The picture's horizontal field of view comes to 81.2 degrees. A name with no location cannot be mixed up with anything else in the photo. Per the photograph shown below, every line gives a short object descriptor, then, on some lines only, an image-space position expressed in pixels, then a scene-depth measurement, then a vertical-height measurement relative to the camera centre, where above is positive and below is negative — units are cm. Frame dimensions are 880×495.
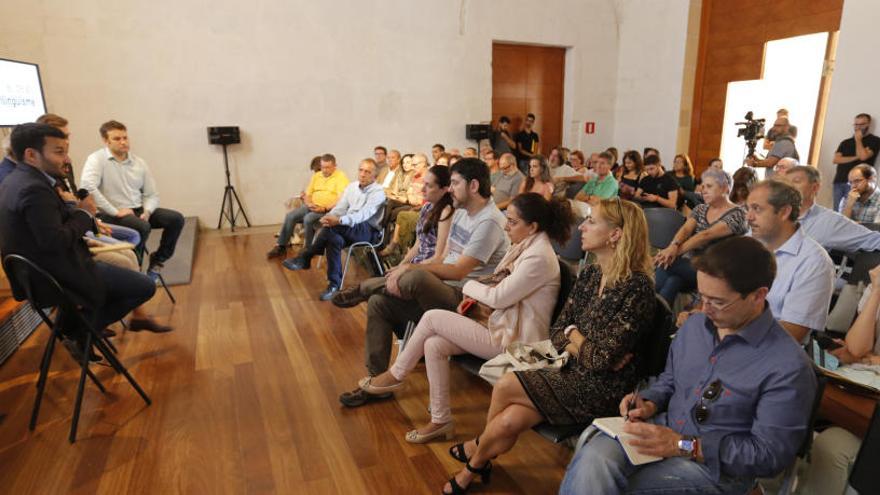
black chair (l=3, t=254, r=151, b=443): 240 -79
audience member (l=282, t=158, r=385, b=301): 478 -87
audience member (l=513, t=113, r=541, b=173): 948 -18
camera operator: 645 -23
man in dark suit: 246 -40
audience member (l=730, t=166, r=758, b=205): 386 -42
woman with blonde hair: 183 -77
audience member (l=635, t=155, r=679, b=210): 575 -66
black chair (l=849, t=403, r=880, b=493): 132 -85
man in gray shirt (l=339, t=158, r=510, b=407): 266 -75
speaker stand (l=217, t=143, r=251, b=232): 792 -107
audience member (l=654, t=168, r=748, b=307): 341 -74
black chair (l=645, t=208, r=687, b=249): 386 -71
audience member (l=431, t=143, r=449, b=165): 796 -26
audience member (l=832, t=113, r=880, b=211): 578 -25
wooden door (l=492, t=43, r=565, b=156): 962 +84
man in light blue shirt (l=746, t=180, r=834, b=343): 195 -51
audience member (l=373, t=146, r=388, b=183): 756 -40
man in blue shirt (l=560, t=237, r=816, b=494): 136 -75
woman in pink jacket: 222 -77
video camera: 704 -5
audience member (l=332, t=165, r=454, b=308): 331 -57
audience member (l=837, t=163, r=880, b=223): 422 -55
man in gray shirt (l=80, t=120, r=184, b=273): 434 -48
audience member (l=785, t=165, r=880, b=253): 270 -53
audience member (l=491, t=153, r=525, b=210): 627 -60
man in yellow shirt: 592 -71
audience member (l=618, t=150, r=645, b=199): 617 -52
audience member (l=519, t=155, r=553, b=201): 563 -50
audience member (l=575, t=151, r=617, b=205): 586 -62
